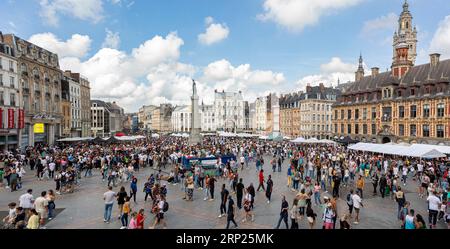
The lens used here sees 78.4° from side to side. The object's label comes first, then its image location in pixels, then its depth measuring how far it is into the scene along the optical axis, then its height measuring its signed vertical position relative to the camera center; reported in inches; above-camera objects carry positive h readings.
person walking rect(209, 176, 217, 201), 608.7 -143.6
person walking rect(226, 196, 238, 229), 409.4 -135.5
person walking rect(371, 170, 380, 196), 662.5 -149.8
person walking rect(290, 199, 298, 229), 391.1 -132.8
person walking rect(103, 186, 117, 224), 448.5 -134.1
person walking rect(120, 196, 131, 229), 417.4 -135.7
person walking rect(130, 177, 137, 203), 565.0 -134.7
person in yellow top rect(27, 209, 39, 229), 337.3 -121.3
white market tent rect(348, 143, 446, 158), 845.2 -99.8
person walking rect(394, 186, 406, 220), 471.5 -133.6
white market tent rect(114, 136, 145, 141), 1552.4 -95.0
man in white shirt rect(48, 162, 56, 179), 833.5 -144.5
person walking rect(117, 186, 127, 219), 460.7 -126.5
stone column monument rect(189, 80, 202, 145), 1654.8 +12.0
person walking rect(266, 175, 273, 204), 569.9 -137.6
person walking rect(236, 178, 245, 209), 531.5 -137.1
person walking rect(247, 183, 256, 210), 489.7 -126.1
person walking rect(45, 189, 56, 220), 457.1 -138.4
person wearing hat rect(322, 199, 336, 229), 374.9 -128.2
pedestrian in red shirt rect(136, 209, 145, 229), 361.3 -128.6
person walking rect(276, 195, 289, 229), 400.8 -131.9
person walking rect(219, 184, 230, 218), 478.6 -132.7
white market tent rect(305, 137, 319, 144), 1468.0 -102.4
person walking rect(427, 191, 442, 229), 426.6 -134.9
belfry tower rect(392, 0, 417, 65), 3036.4 +1057.5
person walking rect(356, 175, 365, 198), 586.1 -132.7
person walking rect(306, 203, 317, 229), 380.6 -133.1
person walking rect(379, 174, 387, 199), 624.1 -144.2
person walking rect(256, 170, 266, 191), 673.0 -137.5
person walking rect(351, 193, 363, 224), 456.4 -136.3
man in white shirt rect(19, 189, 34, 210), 440.0 -126.9
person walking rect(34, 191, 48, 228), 426.3 -131.2
